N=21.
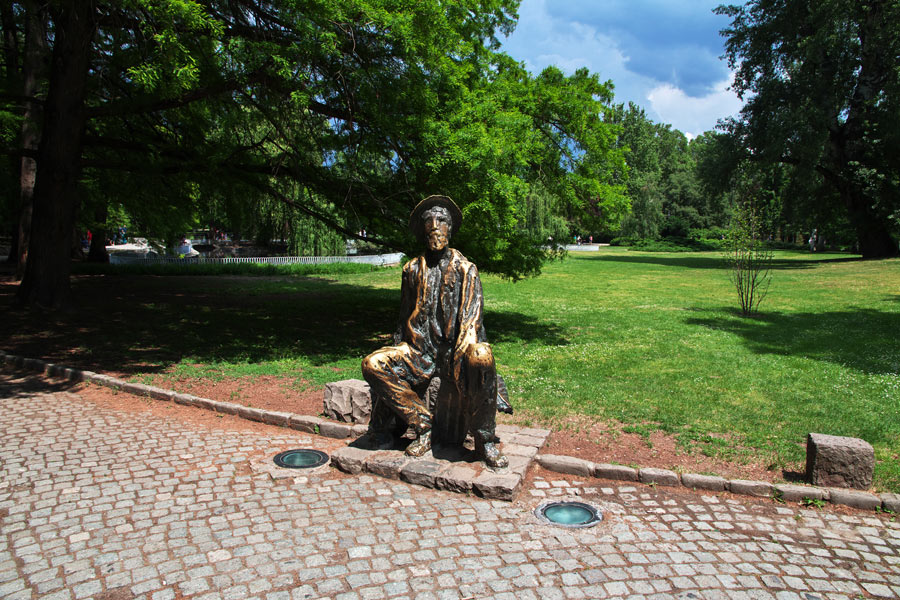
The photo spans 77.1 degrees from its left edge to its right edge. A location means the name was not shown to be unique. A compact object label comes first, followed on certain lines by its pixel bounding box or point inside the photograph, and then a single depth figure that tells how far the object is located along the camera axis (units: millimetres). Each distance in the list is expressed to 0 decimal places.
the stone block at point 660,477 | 5492
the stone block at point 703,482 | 5375
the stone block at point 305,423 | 6879
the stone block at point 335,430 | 6676
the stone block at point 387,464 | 5562
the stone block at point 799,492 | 5137
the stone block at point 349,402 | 6996
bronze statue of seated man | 5578
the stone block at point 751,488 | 5238
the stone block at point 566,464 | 5695
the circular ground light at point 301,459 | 5836
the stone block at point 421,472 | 5387
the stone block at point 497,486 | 5113
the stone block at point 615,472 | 5574
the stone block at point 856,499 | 5020
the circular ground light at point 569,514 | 4727
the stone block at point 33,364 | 9383
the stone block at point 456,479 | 5250
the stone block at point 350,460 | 5680
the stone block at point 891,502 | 4965
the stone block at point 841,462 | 5215
